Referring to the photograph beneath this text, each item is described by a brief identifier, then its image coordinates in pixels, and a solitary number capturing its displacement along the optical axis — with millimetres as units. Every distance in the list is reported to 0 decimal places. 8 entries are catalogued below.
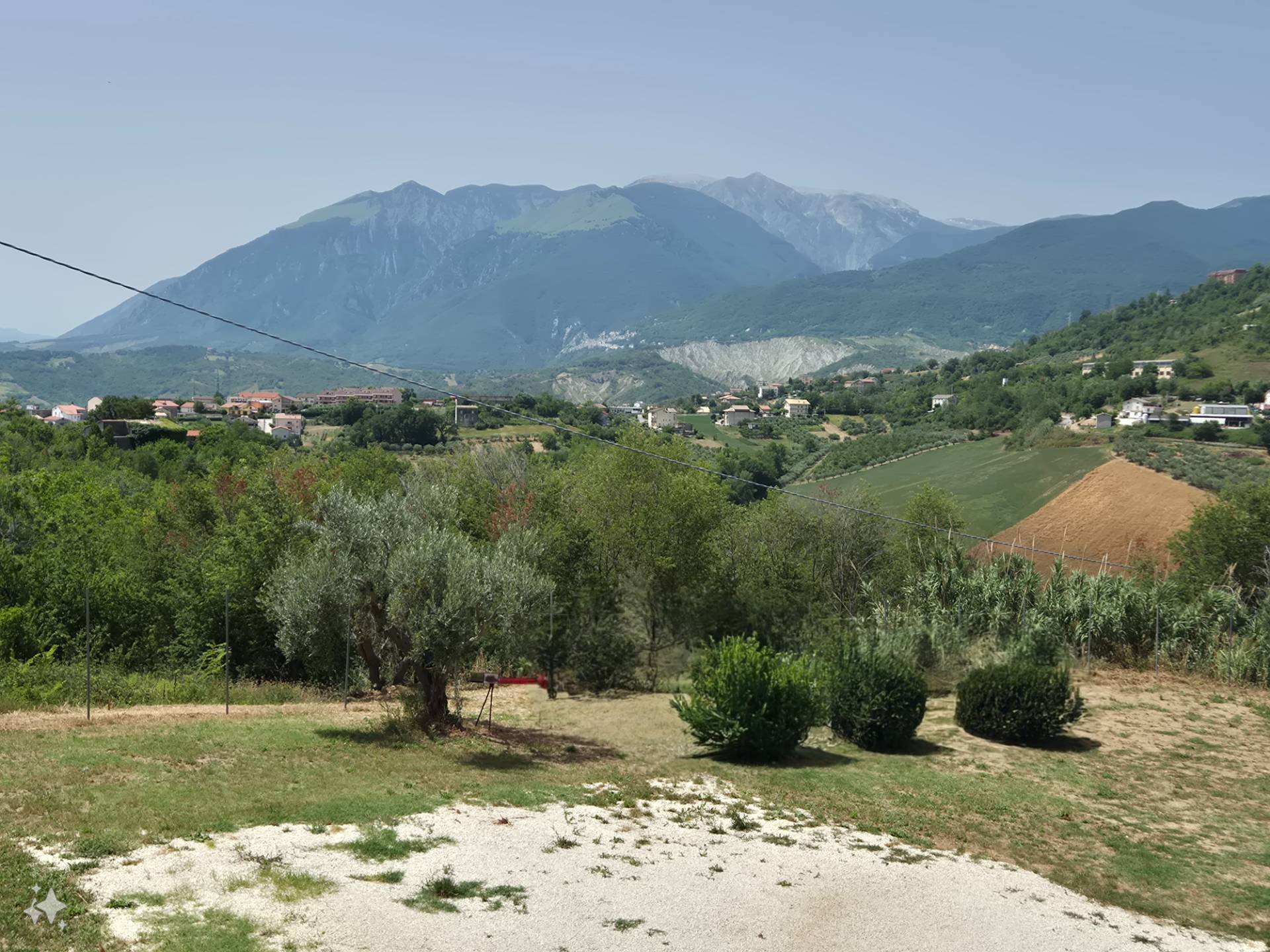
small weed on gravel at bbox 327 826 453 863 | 11289
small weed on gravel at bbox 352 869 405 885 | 10578
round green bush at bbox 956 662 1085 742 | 20000
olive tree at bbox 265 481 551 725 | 16938
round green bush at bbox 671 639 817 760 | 18000
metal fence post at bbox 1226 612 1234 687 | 26422
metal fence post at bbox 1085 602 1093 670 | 27453
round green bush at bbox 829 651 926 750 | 19562
